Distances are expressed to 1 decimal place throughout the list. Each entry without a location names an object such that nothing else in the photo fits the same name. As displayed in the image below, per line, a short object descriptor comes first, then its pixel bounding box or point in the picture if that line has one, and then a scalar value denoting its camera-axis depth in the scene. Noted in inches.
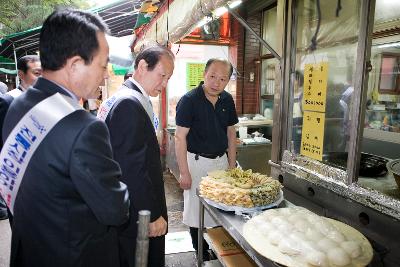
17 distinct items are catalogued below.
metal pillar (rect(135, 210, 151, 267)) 56.8
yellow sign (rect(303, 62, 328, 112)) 101.8
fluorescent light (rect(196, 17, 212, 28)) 126.3
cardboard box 89.5
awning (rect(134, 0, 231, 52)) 101.7
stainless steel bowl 76.7
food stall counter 63.3
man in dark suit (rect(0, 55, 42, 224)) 158.2
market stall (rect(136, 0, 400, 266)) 81.2
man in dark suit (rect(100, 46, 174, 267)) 79.4
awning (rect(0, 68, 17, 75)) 581.2
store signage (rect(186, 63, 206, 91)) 297.7
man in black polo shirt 129.8
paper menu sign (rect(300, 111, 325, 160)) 103.9
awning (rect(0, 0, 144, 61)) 312.2
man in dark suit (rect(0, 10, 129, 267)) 48.7
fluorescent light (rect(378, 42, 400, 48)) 171.9
